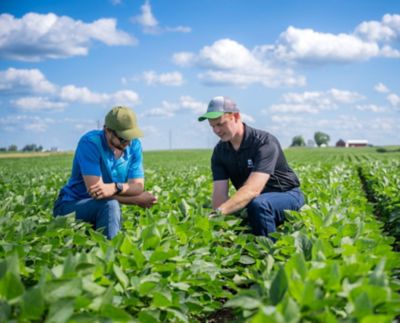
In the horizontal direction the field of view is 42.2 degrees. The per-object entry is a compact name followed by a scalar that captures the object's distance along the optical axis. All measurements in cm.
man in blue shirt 450
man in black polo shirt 484
